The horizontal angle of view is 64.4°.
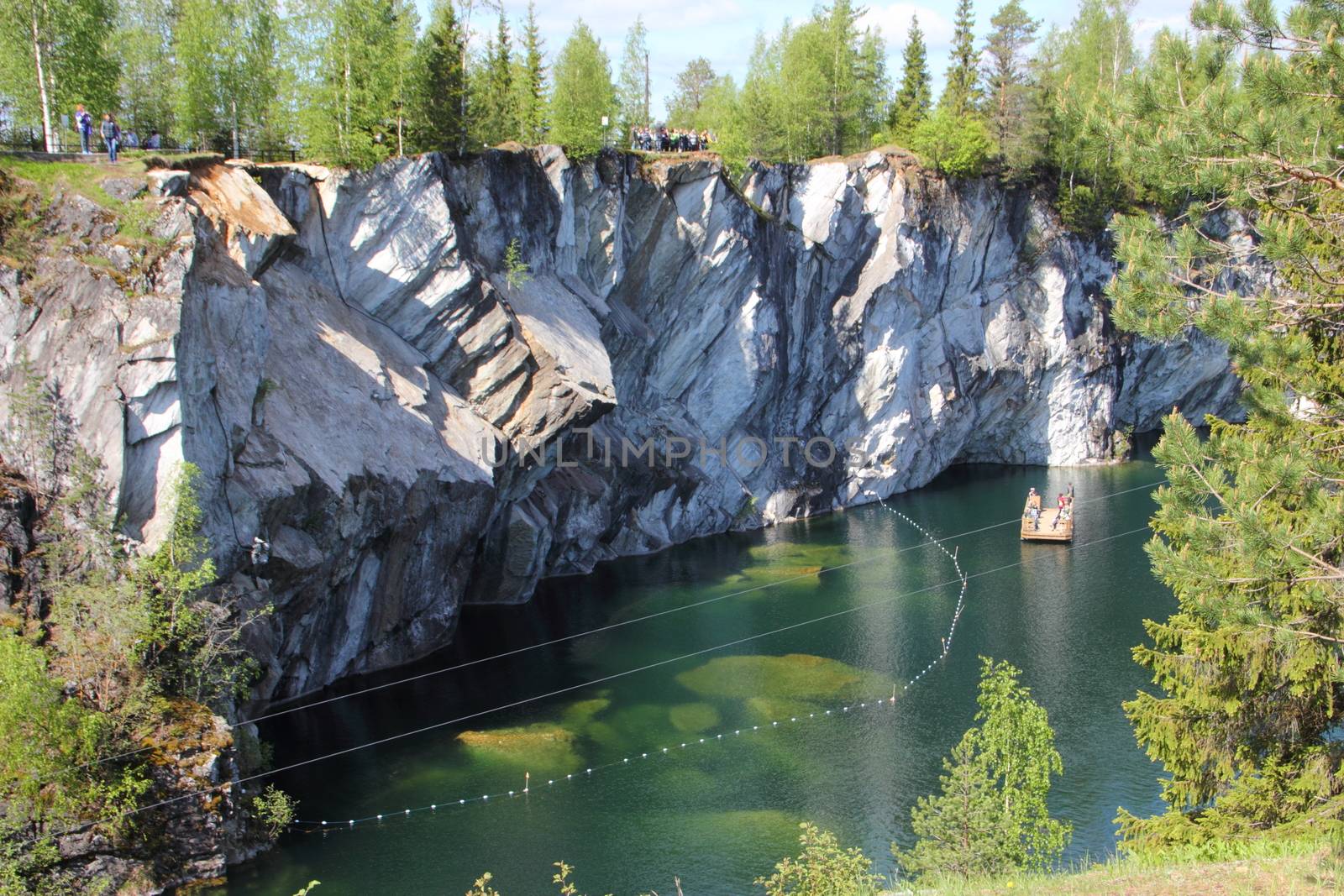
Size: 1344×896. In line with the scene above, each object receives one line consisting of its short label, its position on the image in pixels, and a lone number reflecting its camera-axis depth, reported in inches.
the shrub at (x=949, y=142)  2421.3
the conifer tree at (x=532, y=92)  1925.4
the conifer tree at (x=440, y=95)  1606.8
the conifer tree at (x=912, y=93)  2591.0
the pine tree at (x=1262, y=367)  548.1
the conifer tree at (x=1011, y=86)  2519.7
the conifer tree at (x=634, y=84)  2471.7
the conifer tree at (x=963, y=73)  2546.8
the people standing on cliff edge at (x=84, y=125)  1224.8
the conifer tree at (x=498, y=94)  1774.1
